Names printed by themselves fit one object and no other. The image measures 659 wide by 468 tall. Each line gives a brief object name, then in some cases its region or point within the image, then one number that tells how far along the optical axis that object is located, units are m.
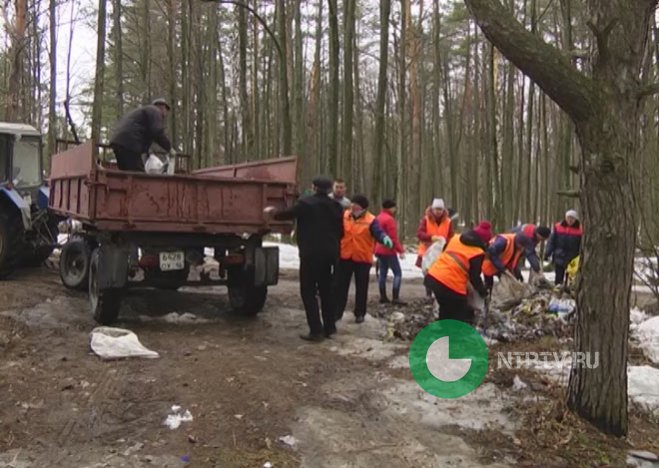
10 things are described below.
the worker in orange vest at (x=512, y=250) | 8.35
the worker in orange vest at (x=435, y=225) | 9.66
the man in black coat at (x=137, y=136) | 7.91
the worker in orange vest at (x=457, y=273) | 6.41
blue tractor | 9.46
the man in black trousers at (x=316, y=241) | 7.07
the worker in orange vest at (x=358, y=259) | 8.17
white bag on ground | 5.92
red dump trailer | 6.87
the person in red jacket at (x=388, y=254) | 9.09
